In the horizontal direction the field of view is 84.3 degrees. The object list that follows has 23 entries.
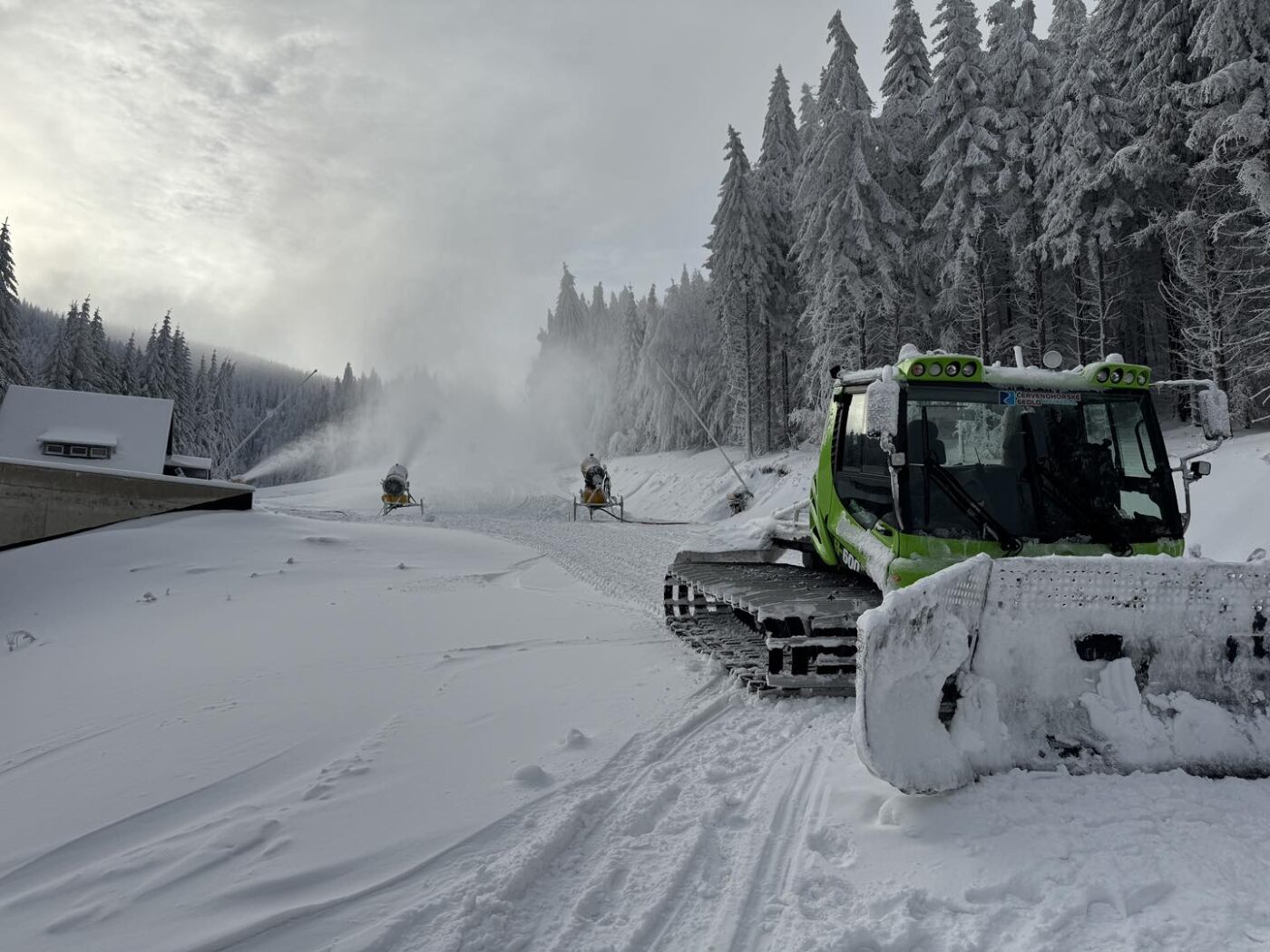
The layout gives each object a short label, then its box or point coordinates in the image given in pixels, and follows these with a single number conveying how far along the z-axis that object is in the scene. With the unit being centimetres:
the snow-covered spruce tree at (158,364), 5781
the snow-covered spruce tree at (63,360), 4841
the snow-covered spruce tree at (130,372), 5643
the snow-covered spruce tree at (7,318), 3894
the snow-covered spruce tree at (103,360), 5091
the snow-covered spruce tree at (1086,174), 2048
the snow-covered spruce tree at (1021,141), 2272
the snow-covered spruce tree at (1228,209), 1695
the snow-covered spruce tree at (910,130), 2502
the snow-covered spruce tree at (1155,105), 1986
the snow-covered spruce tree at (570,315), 7669
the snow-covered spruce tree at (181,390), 5894
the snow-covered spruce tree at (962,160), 2186
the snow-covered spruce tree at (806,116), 3593
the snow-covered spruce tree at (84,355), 4900
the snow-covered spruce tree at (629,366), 6031
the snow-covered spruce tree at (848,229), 2372
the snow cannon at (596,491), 2719
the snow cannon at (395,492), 2870
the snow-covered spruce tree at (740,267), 3228
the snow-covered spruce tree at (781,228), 3331
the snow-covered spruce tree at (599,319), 7294
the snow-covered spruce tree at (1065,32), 2298
